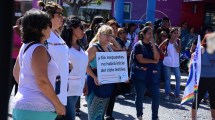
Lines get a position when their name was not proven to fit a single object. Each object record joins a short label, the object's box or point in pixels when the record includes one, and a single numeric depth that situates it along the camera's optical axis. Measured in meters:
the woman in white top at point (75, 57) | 4.38
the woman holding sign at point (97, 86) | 5.23
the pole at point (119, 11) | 12.05
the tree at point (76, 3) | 17.64
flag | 6.22
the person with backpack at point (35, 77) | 3.10
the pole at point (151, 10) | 11.61
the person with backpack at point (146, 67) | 6.54
